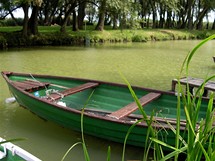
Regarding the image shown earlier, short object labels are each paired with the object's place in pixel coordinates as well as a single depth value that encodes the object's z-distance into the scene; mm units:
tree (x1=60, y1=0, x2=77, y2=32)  17833
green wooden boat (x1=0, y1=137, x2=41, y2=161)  2117
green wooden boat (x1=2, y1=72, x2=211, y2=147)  3449
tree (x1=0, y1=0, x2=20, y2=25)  17216
